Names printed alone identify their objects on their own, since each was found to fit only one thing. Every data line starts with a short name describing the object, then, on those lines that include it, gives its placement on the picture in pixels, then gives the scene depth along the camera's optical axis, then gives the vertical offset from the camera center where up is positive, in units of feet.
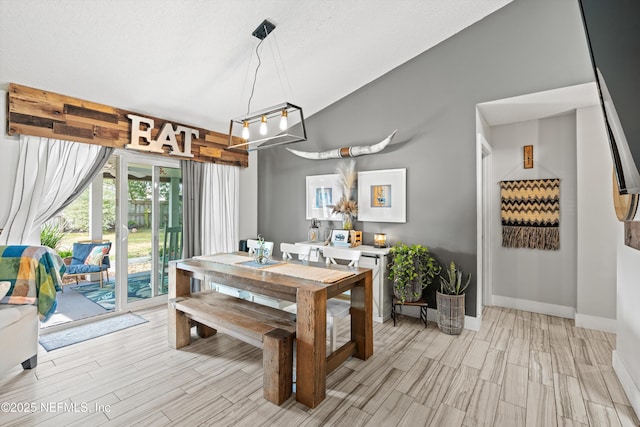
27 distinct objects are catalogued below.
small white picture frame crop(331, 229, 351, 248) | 12.49 -1.12
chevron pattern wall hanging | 11.44 -0.05
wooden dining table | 6.36 -2.01
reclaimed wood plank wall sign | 9.07 +3.16
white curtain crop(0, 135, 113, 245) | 9.02 +1.07
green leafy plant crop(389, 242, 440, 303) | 10.35 -2.11
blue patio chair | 14.43 -2.35
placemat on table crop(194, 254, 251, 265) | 9.43 -1.55
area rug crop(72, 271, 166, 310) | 12.62 -3.58
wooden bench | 6.42 -2.77
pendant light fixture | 7.89 +4.25
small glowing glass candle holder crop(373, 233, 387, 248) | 12.07 -1.16
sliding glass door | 11.85 -0.57
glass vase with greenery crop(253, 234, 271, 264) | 9.16 -1.38
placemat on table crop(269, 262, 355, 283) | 7.34 -1.63
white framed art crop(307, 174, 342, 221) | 13.78 +0.79
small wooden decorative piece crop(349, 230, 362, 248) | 12.40 -1.09
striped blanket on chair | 7.68 -1.68
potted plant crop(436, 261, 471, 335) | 9.91 -3.12
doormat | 9.30 -4.05
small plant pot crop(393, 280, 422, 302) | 10.43 -2.85
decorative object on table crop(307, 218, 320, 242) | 14.08 -0.90
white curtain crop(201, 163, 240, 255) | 14.02 +0.22
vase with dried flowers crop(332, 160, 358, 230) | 13.03 +0.49
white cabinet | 11.02 -2.51
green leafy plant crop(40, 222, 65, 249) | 14.85 -1.14
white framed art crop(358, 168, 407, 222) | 12.00 +0.70
